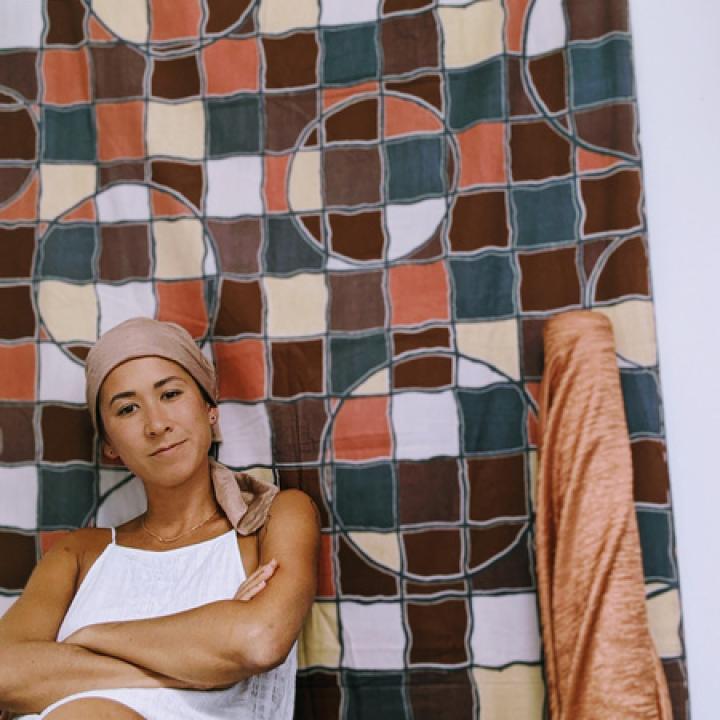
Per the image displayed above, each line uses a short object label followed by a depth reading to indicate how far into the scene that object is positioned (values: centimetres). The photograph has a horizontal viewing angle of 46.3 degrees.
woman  133
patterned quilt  166
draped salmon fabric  137
